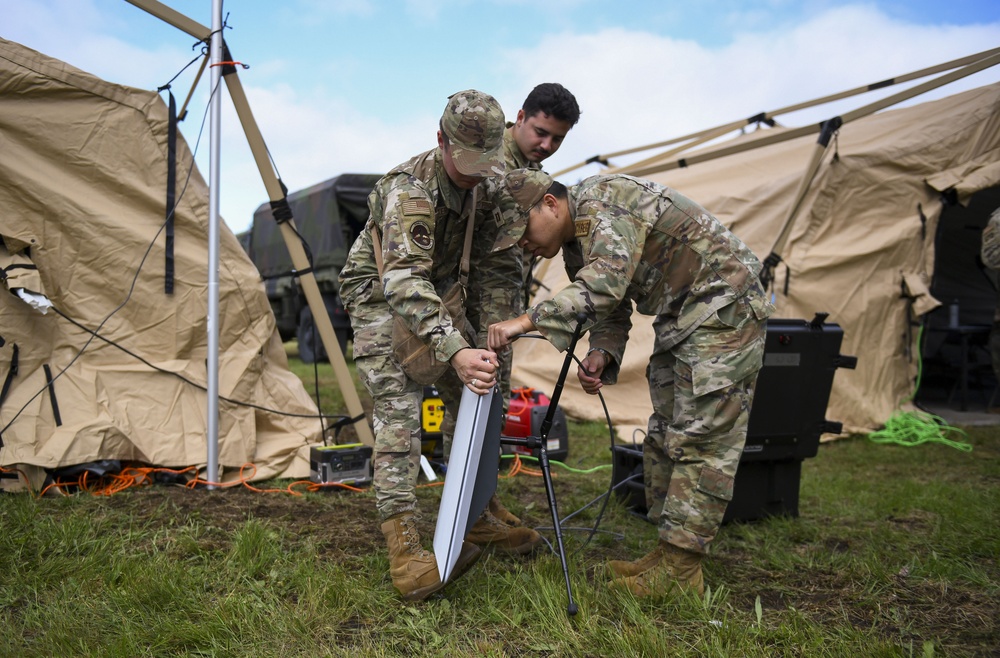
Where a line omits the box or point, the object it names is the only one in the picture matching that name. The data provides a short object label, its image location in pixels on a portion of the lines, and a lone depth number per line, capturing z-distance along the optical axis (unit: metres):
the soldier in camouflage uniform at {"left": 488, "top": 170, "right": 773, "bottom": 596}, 2.47
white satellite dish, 2.24
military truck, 9.38
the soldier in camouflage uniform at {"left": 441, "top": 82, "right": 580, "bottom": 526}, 3.30
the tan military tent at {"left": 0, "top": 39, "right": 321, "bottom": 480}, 3.83
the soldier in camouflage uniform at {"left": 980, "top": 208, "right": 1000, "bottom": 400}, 3.67
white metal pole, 3.83
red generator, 4.89
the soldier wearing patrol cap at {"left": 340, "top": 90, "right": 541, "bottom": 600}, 2.37
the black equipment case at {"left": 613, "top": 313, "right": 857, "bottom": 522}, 3.33
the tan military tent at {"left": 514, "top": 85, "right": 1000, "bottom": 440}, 5.89
